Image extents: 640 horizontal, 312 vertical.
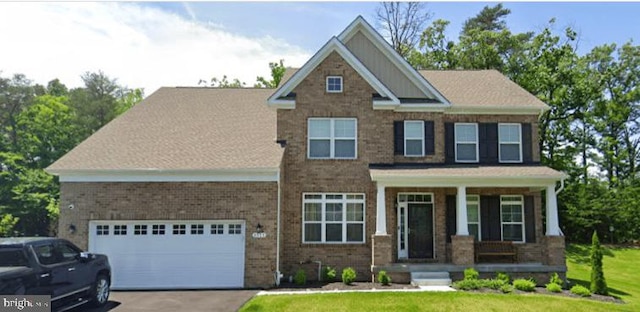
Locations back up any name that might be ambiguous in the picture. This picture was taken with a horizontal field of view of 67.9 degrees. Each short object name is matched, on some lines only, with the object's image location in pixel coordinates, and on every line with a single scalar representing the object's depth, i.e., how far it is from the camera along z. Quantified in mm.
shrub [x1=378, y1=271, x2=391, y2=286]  14258
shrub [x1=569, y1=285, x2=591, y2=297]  13211
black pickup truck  8992
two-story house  14703
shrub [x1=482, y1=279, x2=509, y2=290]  13531
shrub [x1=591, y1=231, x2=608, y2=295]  13578
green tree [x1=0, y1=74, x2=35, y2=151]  37125
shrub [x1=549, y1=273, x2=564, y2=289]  14083
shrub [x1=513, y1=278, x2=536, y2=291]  13430
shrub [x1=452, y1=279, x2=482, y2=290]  13454
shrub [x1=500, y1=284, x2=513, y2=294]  13125
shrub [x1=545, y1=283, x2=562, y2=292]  13469
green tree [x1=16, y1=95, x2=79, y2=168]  31547
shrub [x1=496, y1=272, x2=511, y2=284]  14027
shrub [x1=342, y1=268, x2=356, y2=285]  14320
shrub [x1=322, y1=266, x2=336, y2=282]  15017
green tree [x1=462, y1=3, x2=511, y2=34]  38625
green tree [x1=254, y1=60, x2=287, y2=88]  31073
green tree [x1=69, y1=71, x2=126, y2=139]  38256
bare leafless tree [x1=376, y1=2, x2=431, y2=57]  33875
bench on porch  15812
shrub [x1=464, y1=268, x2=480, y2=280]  14127
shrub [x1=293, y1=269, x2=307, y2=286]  14656
